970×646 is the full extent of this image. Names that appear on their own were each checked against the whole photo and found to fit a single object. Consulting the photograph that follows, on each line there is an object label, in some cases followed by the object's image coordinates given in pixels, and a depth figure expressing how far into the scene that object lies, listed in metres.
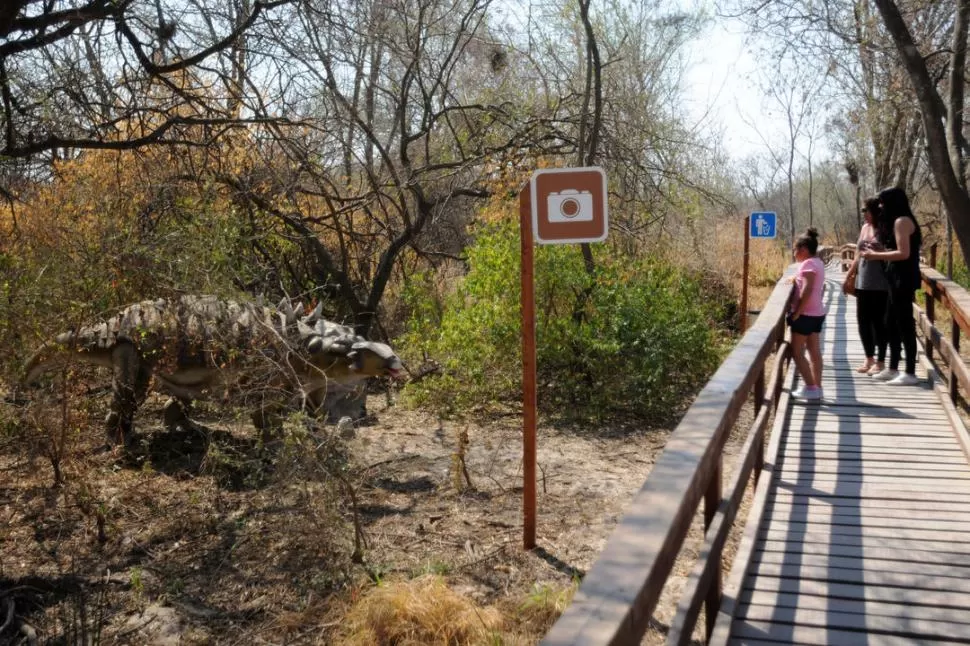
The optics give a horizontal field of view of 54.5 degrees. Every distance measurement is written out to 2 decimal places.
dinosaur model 6.98
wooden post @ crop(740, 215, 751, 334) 15.02
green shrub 10.44
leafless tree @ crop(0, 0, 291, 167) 6.23
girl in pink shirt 7.04
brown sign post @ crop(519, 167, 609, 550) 5.65
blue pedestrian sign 16.14
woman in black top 6.98
